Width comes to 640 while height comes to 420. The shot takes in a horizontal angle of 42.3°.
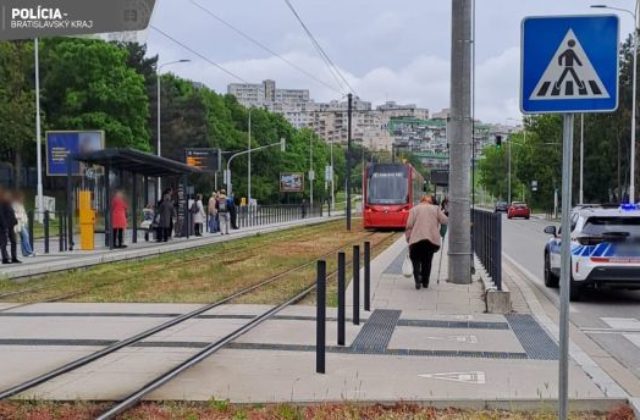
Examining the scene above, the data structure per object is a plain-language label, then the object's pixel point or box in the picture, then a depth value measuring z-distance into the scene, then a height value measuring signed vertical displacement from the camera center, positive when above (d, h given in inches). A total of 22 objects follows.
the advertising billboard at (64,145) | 1208.2 +50.4
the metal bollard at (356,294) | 410.9 -57.8
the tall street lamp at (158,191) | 1396.4 -23.0
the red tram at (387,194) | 1551.4 -28.4
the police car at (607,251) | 531.8 -46.1
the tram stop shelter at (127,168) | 947.7 +13.9
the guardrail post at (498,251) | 491.2 -45.0
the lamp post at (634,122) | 1760.6 +126.1
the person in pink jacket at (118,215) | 976.9 -43.9
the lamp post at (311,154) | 3055.1 +127.8
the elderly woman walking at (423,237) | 575.2 -40.3
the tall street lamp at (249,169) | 3459.6 +40.2
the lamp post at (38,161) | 1658.1 +36.3
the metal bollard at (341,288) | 328.2 -43.7
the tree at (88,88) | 2470.5 +273.7
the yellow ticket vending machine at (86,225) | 980.6 -56.2
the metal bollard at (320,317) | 286.5 -48.3
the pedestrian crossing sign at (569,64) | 201.5 +28.5
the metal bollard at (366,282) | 466.9 -59.1
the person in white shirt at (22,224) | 818.8 -46.9
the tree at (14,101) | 2059.5 +195.1
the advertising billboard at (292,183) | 3250.5 -16.9
